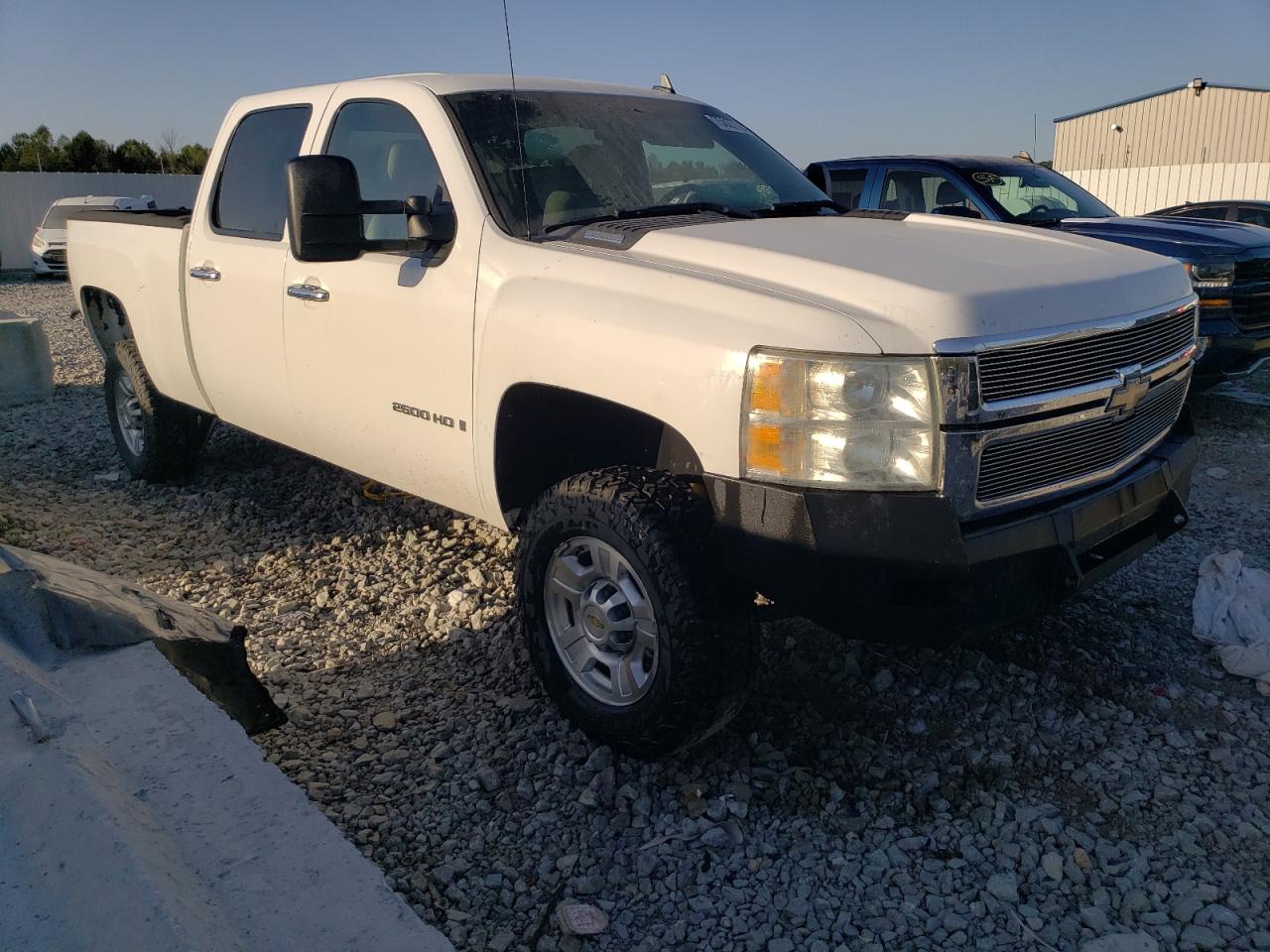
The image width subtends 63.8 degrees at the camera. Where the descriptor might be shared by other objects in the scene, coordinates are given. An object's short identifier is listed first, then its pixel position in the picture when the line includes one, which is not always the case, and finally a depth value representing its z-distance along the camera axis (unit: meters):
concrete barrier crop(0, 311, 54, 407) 9.20
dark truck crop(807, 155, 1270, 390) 7.00
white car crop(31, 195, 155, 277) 22.27
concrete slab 1.87
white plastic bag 3.58
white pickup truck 2.49
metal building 24.31
